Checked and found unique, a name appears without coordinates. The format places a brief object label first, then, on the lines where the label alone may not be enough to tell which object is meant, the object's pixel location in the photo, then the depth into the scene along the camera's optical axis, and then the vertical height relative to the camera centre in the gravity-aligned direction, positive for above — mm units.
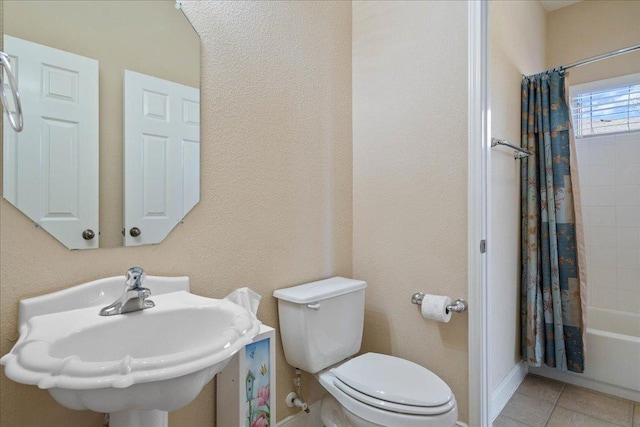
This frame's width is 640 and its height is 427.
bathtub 1956 -920
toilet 1179 -647
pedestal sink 626 -294
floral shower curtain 2109 -164
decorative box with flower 1152 -608
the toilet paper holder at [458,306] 1519 -411
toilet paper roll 1522 -423
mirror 928 +308
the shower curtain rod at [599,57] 1992 +977
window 2385 +808
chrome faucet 953 -232
